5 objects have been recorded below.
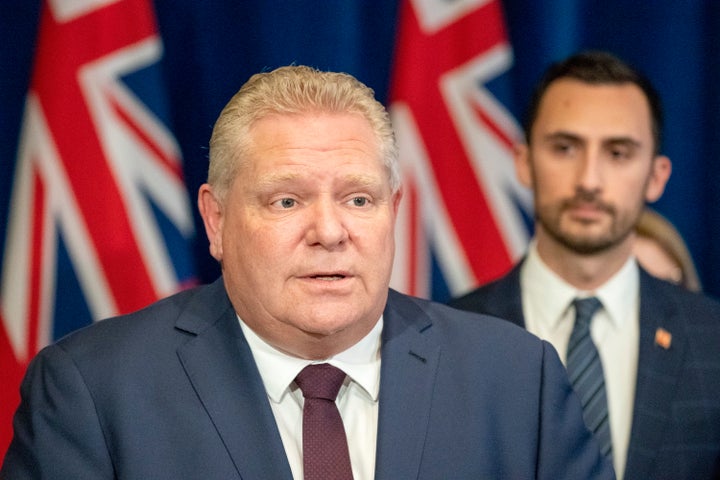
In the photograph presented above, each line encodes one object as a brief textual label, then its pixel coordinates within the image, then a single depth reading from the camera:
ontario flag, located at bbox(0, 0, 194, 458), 6.61
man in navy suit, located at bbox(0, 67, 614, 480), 3.97
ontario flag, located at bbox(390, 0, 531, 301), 7.41
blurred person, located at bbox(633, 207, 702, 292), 7.77
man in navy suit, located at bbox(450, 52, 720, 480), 5.86
